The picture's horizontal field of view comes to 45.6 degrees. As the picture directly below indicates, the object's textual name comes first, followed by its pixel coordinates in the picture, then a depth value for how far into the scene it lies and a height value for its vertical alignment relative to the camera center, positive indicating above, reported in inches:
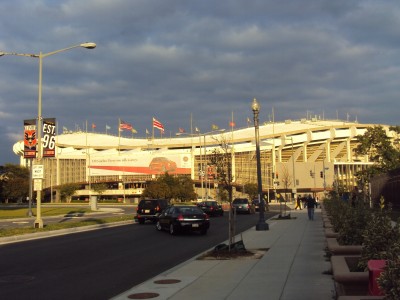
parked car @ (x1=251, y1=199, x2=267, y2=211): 2102.6 -74.7
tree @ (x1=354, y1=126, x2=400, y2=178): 1646.2 +118.9
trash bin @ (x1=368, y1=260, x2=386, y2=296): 210.5 -40.4
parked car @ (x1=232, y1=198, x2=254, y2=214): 1897.1 -77.9
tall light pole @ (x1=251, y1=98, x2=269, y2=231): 944.3 +22.7
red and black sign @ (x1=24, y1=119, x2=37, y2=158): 1063.6 +121.3
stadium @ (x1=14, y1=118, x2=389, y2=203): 4985.2 +313.7
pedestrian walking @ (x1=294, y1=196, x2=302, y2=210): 2218.3 -87.4
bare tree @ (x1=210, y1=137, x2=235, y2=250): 652.3 +23.3
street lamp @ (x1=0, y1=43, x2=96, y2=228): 1003.3 +159.9
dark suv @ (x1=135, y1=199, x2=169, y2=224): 1284.4 -57.8
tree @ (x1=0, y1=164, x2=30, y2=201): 3865.7 +78.3
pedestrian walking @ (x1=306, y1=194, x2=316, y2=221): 1266.0 -58.5
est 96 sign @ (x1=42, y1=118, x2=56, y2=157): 1043.9 +117.2
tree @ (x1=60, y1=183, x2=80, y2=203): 4434.1 +2.0
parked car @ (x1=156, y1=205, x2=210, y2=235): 911.0 -62.7
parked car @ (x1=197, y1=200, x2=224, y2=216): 1728.6 -76.0
